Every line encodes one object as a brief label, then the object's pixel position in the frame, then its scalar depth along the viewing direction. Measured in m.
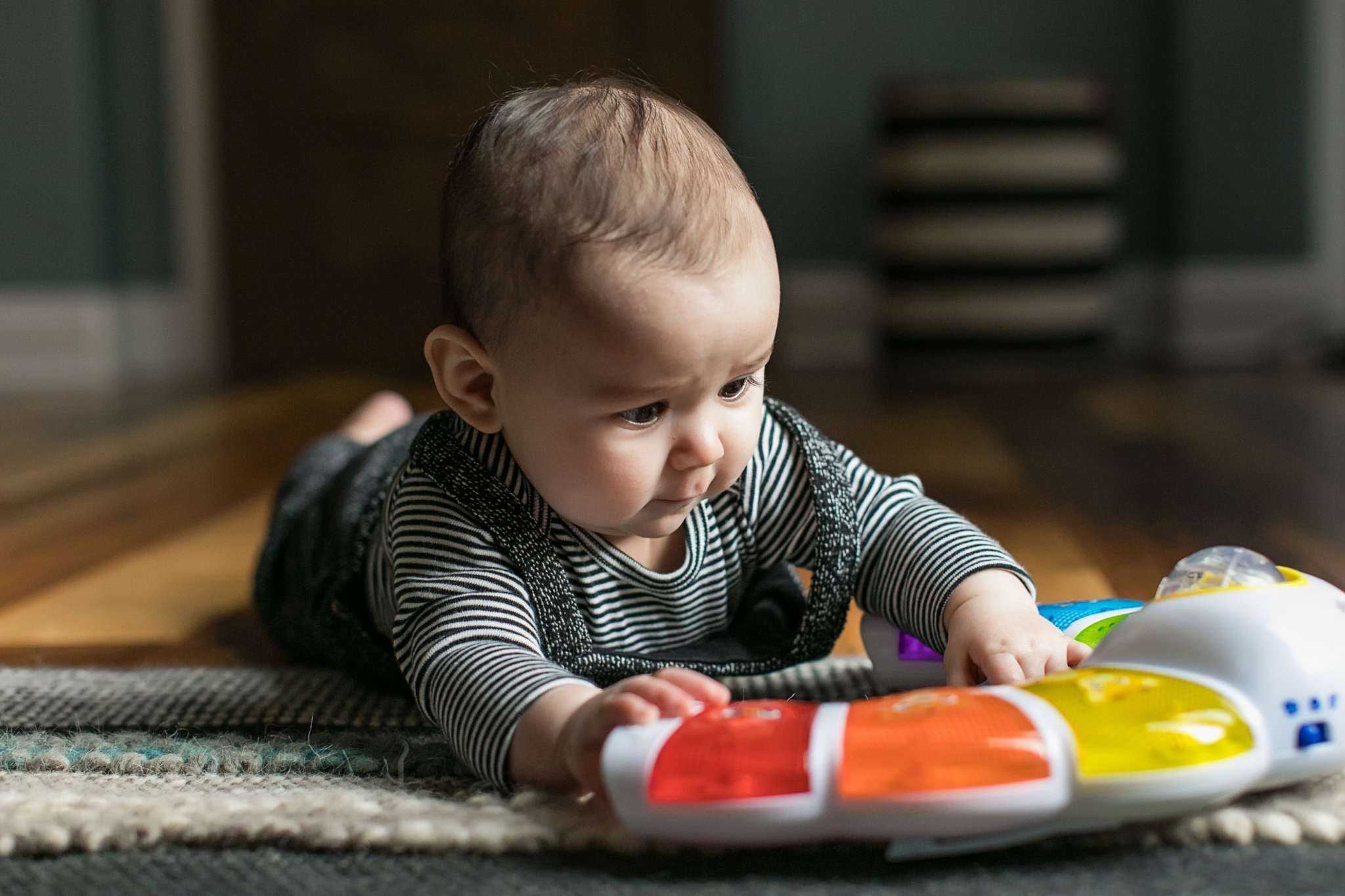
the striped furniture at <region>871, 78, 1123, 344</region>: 2.41
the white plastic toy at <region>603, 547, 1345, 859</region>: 0.45
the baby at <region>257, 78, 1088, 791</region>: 0.56
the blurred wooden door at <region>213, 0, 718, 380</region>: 2.76
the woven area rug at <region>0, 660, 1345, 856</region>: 0.51
